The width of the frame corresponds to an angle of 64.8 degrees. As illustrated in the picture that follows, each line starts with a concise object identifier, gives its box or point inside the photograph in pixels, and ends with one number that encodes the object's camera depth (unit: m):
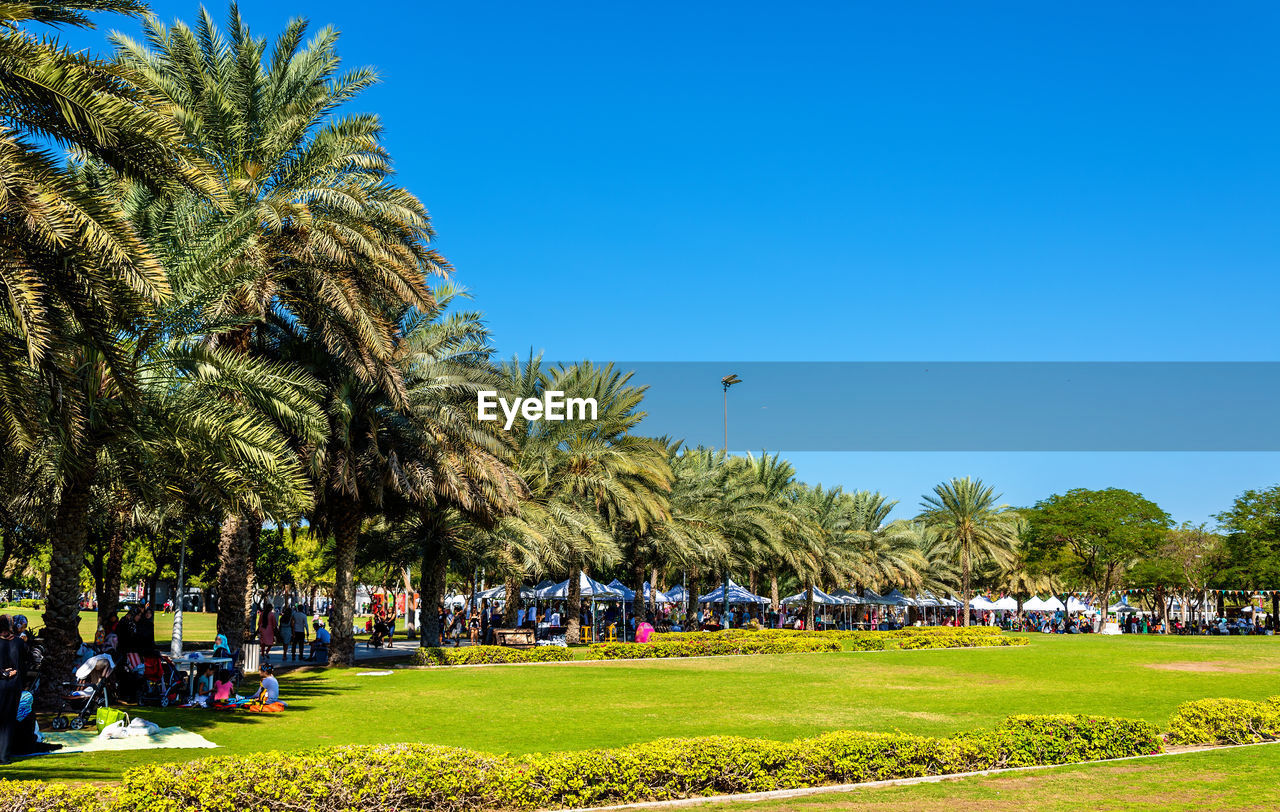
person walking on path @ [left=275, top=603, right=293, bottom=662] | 27.80
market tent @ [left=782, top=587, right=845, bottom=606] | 57.25
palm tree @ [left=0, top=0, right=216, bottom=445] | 8.52
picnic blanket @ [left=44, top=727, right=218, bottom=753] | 12.26
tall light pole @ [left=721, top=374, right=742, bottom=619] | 46.53
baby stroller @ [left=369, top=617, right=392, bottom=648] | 35.87
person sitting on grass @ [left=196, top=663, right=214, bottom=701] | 17.23
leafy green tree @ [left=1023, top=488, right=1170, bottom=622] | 63.91
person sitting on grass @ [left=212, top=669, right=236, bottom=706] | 16.56
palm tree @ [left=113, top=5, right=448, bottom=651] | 19.72
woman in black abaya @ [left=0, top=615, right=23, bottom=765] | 11.25
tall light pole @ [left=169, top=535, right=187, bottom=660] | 28.61
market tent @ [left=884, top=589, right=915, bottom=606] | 62.97
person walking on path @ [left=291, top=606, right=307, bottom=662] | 27.83
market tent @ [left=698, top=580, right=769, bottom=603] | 53.06
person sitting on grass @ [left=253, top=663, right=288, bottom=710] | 16.30
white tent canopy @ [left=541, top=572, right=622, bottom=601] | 42.59
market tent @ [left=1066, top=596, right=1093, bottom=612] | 76.59
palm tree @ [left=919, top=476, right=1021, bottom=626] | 63.88
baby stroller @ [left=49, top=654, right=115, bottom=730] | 13.84
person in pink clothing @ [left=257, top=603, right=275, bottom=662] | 25.95
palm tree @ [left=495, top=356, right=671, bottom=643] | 34.28
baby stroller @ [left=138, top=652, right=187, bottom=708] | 16.86
